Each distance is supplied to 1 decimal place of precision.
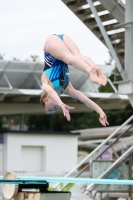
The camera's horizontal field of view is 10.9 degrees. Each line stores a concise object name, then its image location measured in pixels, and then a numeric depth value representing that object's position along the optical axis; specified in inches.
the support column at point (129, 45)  633.6
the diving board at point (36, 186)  399.6
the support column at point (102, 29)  674.2
